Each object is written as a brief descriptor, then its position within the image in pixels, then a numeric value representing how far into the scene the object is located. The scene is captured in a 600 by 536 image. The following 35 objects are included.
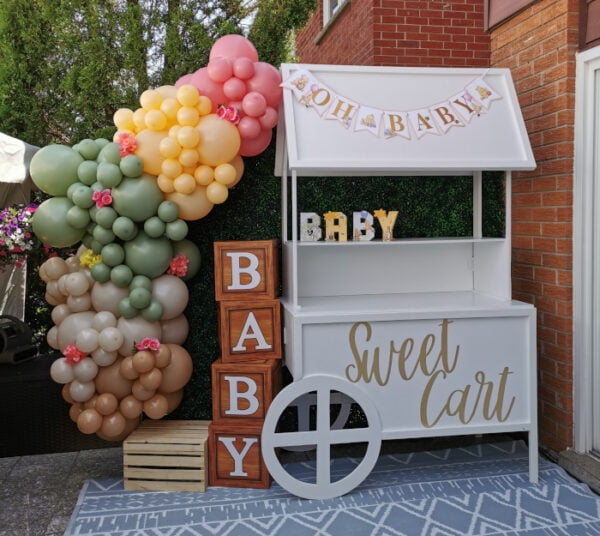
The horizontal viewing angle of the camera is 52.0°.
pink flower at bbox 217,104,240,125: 3.02
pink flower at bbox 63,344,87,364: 3.02
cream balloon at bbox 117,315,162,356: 3.09
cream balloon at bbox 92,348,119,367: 3.04
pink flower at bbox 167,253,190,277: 3.23
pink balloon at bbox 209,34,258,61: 3.07
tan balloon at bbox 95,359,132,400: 3.09
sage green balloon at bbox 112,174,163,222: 2.94
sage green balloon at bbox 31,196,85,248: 2.99
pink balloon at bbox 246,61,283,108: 3.02
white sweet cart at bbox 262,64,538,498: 2.95
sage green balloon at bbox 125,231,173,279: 3.05
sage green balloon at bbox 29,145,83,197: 3.00
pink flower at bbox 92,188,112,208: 2.95
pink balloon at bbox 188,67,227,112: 3.05
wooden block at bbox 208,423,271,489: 3.05
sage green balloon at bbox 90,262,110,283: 3.06
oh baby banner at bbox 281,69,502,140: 3.03
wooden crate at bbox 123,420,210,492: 3.04
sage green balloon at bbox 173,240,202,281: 3.31
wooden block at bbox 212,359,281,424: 3.06
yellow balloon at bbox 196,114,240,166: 2.94
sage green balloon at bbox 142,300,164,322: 3.09
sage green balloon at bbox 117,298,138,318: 3.06
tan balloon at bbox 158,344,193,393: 3.20
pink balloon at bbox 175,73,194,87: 3.22
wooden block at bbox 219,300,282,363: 3.13
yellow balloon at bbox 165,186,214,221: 3.04
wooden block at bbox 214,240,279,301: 3.14
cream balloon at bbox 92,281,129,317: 3.11
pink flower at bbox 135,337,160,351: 3.06
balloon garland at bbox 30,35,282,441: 2.95
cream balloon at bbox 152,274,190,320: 3.15
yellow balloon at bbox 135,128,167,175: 2.97
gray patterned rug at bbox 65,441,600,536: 2.63
